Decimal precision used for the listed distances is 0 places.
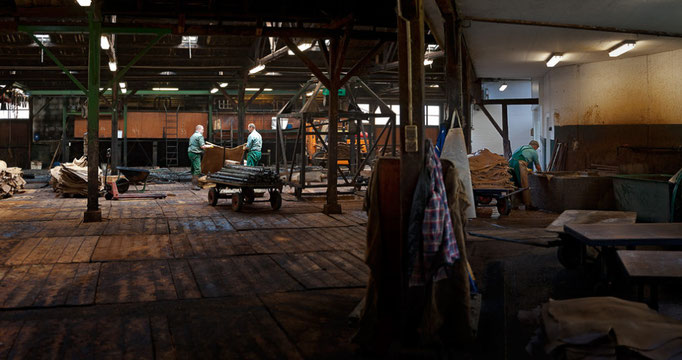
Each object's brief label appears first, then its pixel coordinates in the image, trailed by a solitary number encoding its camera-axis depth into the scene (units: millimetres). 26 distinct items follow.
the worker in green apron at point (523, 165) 12648
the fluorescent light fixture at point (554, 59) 13781
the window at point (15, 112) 29889
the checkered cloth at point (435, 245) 3844
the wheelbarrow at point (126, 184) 14477
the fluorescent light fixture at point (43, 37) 16620
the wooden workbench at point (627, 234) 5199
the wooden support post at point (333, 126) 11422
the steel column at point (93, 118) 10227
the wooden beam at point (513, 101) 18812
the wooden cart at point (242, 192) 11820
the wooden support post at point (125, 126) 27950
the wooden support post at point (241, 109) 20906
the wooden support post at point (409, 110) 4152
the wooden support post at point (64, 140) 27922
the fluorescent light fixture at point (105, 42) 13427
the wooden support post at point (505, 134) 18948
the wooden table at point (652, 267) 4195
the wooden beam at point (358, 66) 11492
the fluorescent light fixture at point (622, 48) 12047
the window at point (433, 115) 33375
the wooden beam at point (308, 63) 11398
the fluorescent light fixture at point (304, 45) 13509
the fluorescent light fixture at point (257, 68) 17362
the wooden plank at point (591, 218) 7720
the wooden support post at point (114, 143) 21906
